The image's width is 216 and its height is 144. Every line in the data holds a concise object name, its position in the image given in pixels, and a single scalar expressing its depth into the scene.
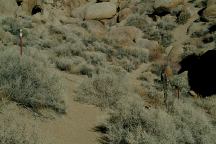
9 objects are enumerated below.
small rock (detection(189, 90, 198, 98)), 15.20
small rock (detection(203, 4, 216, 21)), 25.44
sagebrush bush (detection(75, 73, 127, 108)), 11.52
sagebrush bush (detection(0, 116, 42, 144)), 5.79
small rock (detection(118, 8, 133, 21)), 30.77
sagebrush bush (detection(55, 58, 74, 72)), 15.85
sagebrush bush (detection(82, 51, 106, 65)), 18.61
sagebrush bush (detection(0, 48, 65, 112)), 8.87
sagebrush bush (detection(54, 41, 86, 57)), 18.81
